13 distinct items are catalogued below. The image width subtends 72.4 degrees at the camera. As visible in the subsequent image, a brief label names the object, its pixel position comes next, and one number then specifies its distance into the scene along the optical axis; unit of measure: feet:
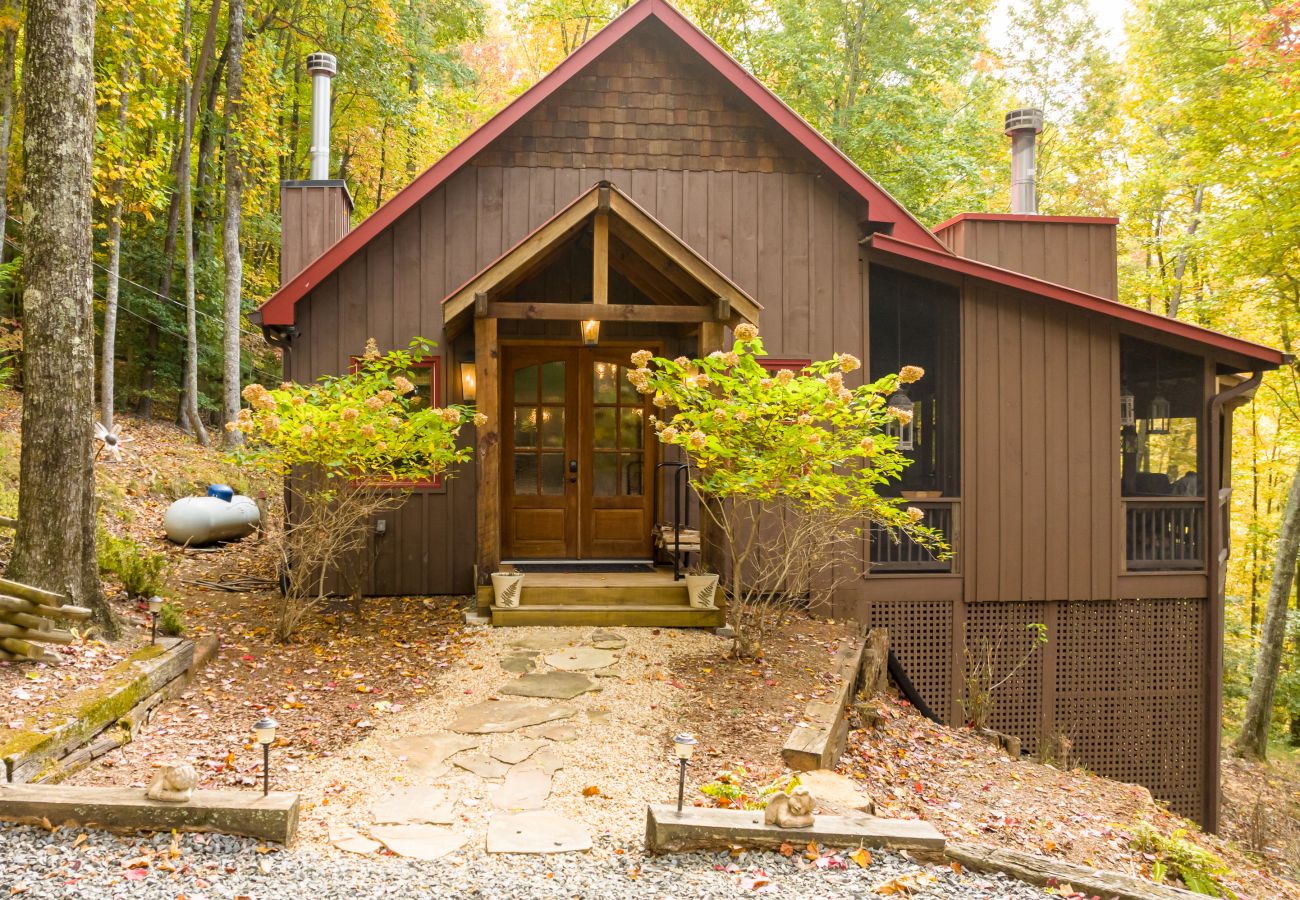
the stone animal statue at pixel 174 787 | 11.10
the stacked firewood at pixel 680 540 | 25.25
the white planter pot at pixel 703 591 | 22.94
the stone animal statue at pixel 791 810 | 11.39
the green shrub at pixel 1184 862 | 15.29
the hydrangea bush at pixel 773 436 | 18.52
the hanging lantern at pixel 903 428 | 27.71
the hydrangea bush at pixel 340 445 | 20.34
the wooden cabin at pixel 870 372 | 26.86
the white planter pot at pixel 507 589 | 22.65
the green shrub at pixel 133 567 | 21.44
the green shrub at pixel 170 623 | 19.35
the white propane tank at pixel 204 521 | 32.45
